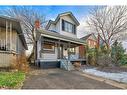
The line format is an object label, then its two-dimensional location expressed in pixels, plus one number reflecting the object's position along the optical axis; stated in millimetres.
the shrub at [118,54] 9387
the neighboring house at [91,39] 14375
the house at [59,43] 6986
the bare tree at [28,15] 11551
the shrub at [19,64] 4980
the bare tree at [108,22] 12373
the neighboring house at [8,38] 5139
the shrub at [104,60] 8194
